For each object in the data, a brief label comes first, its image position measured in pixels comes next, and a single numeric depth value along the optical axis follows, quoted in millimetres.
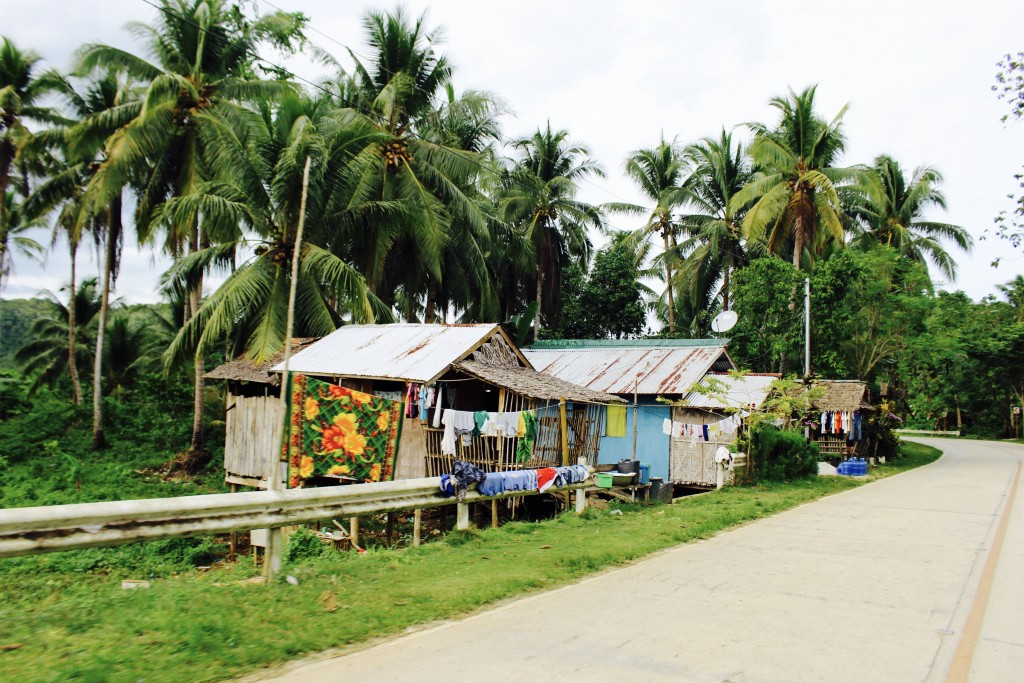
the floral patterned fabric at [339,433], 10702
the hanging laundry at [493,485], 11031
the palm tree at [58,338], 34219
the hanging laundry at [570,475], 13281
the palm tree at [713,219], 34875
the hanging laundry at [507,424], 14680
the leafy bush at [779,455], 19750
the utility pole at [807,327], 26766
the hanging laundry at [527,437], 15109
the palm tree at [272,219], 19406
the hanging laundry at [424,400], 15508
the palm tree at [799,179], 29125
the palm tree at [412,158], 23734
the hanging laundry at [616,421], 21241
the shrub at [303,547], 11062
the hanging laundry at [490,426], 14703
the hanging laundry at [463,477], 10234
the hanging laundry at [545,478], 12695
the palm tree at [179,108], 21188
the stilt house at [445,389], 15461
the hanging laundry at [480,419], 14820
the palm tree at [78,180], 24438
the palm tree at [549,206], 34062
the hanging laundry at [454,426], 14789
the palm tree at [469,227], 26145
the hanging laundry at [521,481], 11812
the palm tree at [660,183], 37094
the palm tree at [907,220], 36688
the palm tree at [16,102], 23844
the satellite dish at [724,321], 25198
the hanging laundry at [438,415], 15539
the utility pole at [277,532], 7156
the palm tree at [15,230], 25984
